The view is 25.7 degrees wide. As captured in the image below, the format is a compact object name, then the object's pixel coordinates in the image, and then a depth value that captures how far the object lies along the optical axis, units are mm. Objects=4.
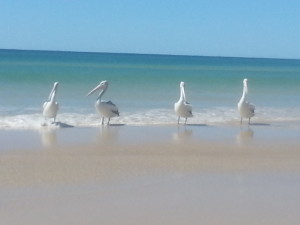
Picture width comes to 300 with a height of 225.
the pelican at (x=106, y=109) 13078
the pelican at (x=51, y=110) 12672
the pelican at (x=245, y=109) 13680
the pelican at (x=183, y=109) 13273
